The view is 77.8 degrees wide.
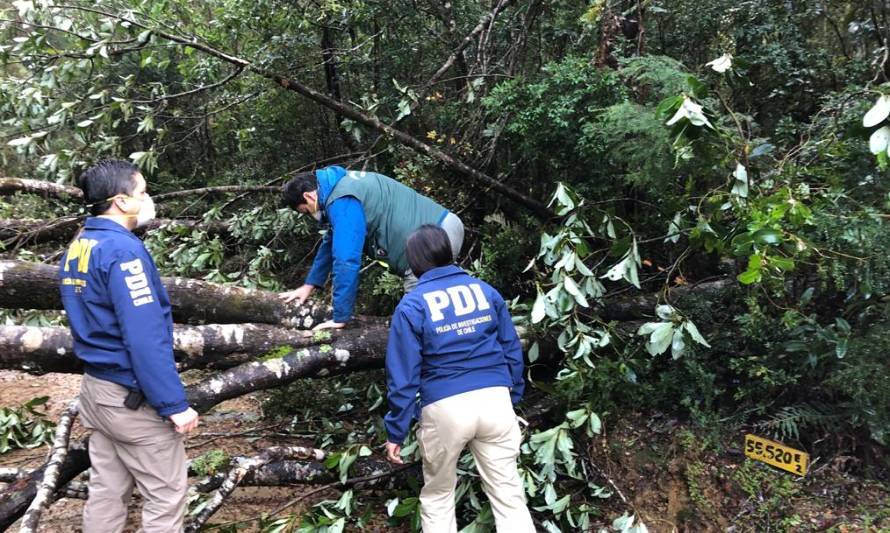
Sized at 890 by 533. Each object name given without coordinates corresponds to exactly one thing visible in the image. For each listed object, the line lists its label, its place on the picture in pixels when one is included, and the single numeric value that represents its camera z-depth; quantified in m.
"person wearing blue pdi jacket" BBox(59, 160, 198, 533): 2.09
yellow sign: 2.71
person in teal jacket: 3.03
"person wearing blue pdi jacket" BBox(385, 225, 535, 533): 2.38
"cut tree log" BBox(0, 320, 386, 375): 2.69
